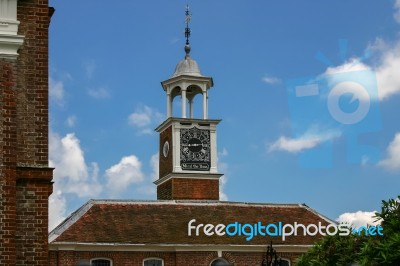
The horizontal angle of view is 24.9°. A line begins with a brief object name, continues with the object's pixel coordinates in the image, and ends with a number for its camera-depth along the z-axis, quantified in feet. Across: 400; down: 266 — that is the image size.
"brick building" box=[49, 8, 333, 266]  147.67
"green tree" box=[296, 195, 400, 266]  70.44
